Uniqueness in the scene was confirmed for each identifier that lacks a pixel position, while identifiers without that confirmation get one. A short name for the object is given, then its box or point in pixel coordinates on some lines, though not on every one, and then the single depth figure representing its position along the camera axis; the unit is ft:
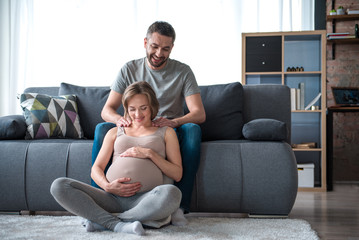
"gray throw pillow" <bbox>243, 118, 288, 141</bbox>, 7.77
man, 7.40
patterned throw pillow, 9.03
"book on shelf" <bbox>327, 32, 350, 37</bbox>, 13.88
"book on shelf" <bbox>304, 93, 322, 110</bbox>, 12.77
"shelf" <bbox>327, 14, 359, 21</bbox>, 14.02
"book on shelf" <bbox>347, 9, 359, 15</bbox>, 13.97
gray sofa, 7.58
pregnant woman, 6.00
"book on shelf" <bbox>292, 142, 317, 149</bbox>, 12.70
